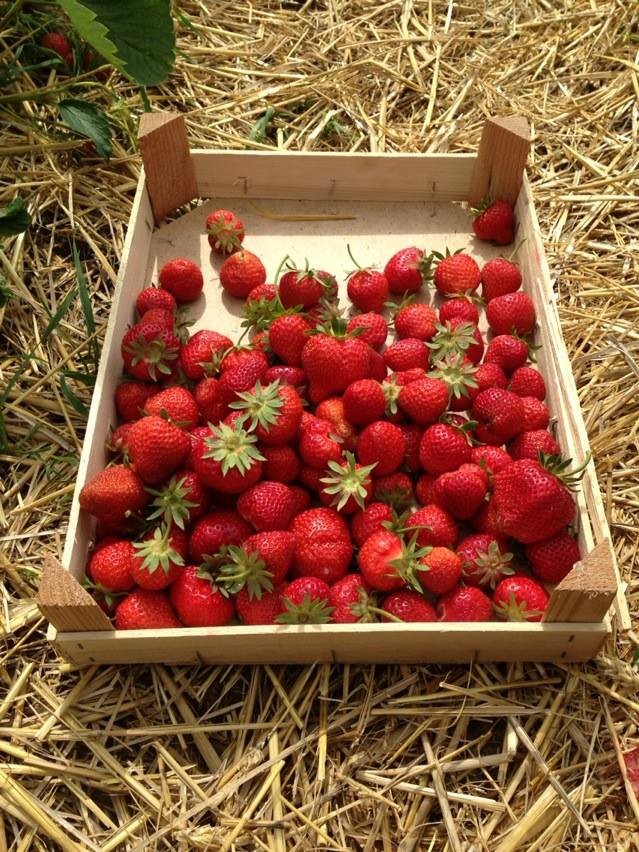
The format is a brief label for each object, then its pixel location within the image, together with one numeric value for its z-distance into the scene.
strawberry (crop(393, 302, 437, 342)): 0.51
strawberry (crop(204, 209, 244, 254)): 0.57
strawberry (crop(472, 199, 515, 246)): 0.57
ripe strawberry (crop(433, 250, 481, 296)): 0.54
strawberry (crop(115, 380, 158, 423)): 0.48
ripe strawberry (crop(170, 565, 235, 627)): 0.41
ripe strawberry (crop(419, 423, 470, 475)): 0.44
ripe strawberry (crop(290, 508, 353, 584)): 0.42
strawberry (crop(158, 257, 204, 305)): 0.54
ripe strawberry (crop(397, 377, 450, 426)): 0.45
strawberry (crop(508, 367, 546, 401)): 0.49
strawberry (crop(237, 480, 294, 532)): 0.42
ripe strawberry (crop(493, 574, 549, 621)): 0.40
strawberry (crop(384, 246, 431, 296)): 0.54
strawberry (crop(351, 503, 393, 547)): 0.43
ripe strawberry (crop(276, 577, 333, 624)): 0.39
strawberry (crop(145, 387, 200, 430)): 0.46
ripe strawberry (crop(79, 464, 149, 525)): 0.42
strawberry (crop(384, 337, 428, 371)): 0.49
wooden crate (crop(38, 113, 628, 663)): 0.39
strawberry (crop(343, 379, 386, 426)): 0.44
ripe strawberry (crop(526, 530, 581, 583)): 0.42
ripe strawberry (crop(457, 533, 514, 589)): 0.42
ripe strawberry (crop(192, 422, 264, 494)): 0.42
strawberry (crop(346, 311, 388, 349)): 0.50
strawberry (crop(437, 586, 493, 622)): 0.40
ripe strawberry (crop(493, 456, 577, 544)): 0.41
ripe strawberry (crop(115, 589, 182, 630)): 0.41
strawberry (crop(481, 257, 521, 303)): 0.53
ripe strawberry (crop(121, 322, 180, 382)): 0.49
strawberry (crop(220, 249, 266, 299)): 0.54
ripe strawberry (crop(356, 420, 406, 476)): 0.44
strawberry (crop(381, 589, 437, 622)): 0.40
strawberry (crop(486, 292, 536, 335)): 0.51
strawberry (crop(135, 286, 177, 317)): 0.53
